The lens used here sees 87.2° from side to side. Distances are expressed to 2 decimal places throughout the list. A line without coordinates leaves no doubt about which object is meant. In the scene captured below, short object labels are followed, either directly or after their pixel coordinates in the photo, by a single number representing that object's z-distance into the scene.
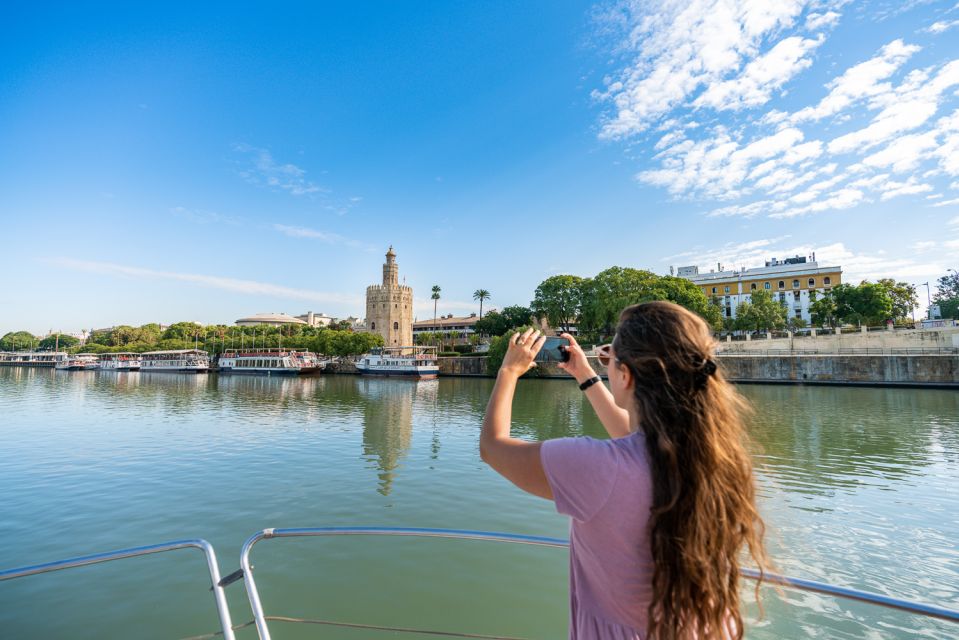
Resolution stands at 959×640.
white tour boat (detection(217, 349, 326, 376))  61.32
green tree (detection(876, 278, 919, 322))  57.39
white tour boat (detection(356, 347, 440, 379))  54.06
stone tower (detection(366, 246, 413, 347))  84.06
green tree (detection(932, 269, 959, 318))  61.00
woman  1.28
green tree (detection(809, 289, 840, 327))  53.22
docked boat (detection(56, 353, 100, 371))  83.25
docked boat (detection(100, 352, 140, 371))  78.69
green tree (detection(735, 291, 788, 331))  55.97
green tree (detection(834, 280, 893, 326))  49.56
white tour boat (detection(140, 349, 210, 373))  71.81
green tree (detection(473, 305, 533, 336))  69.12
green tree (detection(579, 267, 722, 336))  51.31
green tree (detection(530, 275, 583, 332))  62.28
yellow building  65.06
